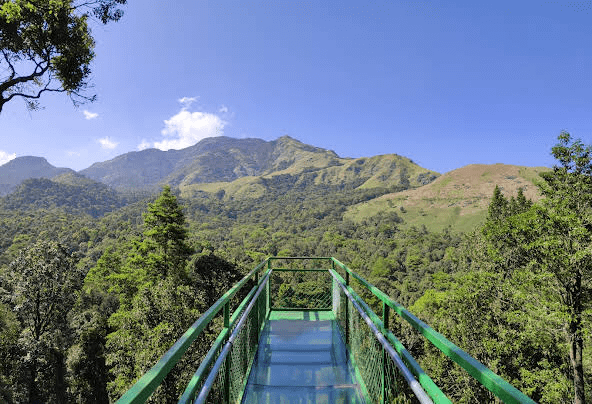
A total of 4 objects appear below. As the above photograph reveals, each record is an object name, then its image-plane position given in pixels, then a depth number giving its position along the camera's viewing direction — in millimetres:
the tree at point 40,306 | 18328
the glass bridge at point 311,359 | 1408
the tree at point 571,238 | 11078
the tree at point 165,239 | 20438
